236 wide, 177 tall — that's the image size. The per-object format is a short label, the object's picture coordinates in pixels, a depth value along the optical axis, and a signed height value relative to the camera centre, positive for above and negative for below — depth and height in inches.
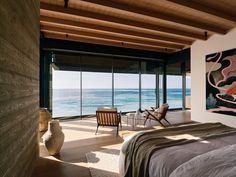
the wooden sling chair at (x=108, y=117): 193.0 -30.4
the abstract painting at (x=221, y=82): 198.7 +9.1
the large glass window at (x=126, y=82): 332.2 +20.3
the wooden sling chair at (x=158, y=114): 235.5 -32.7
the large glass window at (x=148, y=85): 359.0 +10.0
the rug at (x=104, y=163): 108.8 -51.1
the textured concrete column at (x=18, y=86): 55.3 +1.4
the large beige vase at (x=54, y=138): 135.2 -38.0
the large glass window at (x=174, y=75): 372.7 +32.1
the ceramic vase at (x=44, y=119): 205.3 -34.4
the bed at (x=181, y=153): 58.4 -25.2
